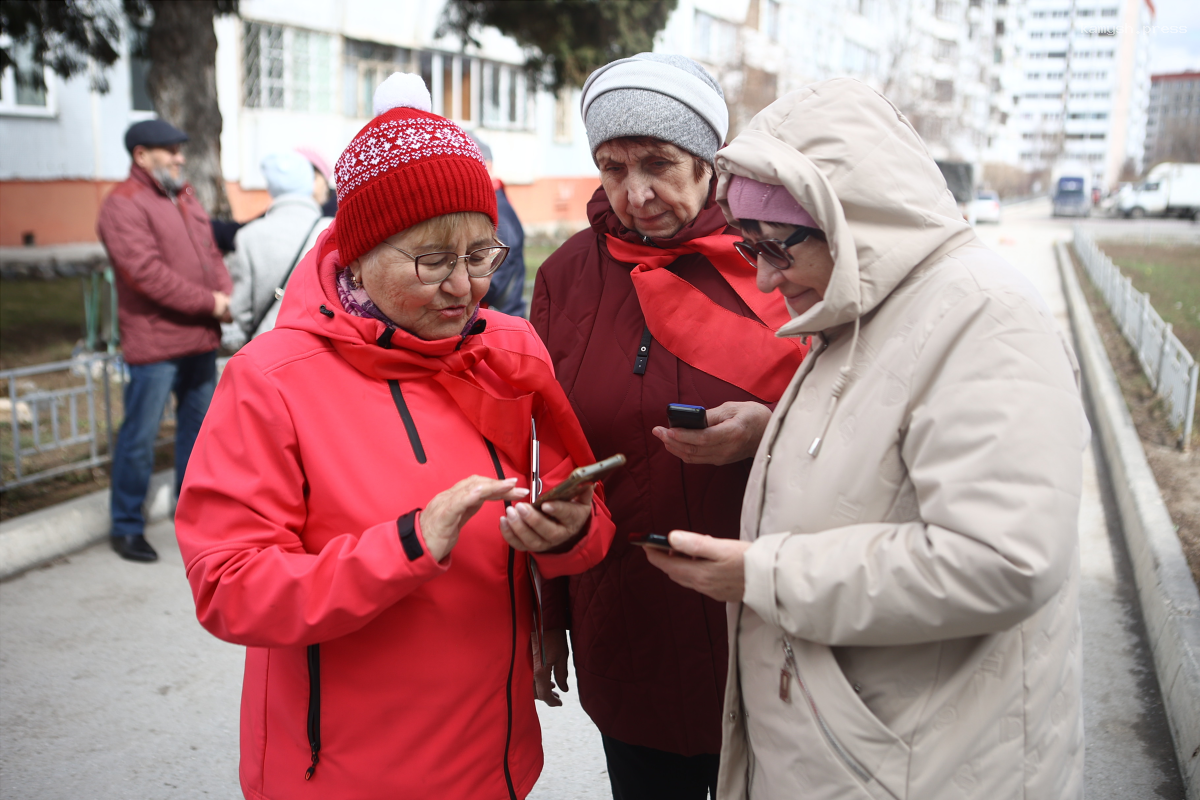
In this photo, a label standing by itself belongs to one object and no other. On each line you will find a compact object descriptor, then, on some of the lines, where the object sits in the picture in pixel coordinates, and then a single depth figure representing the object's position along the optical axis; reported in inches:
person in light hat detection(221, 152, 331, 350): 191.2
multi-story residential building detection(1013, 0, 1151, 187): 4025.6
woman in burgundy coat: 87.0
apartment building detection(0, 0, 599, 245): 653.9
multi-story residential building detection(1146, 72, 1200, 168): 3472.0
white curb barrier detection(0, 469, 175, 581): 195.6
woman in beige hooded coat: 53.2
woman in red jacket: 62.9
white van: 1743.4
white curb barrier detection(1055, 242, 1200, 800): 139.1
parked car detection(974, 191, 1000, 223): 1586.6
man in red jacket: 202.4
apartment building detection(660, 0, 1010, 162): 1348.4
